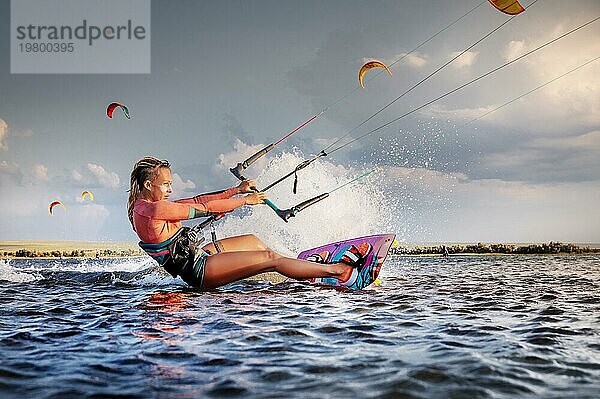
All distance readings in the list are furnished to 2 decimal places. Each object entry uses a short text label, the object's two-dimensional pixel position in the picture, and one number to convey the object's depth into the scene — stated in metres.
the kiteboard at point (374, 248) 8.00
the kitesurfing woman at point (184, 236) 6.73
